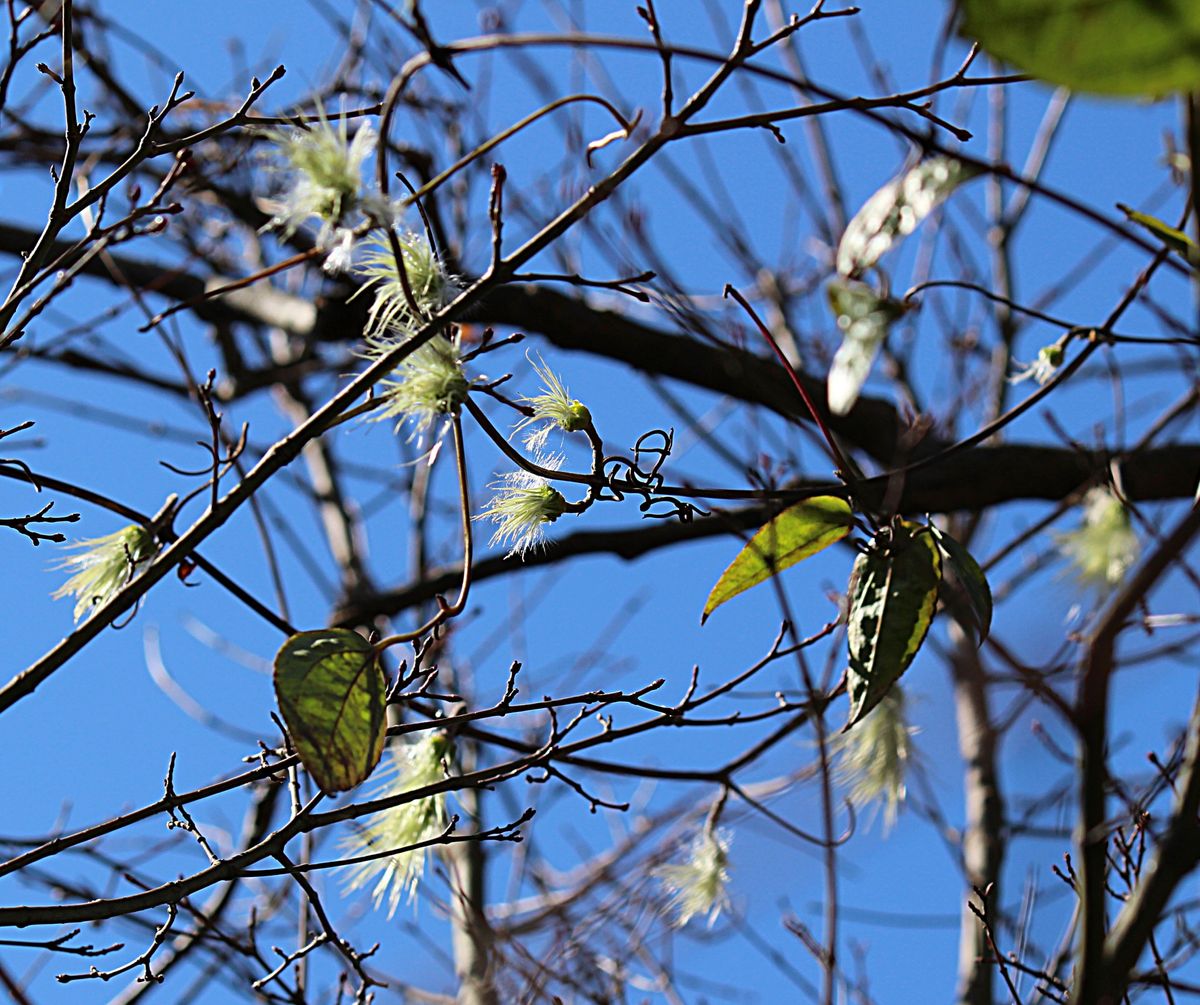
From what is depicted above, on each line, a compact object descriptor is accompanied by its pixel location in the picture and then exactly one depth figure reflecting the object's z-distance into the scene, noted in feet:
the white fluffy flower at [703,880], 4.77
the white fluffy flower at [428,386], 4.14
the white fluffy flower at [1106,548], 5.51
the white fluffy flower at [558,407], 4.18
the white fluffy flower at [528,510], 4.19
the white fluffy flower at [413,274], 4.15
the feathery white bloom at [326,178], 3.99
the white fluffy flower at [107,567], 4.38
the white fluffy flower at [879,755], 4.79
